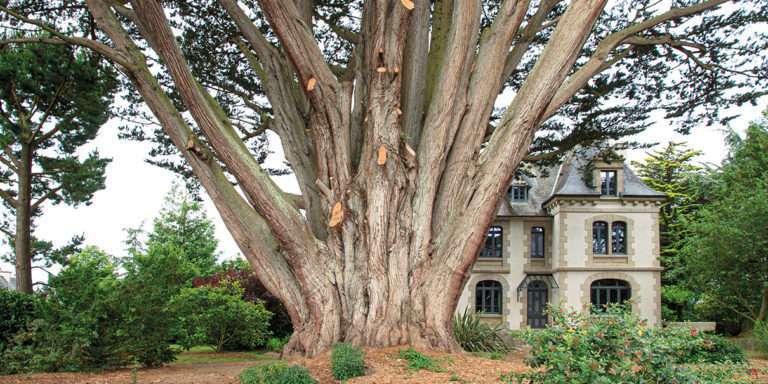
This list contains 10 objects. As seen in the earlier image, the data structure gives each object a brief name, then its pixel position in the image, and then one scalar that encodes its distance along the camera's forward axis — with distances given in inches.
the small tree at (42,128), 501.7
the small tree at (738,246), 759.1
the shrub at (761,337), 504.7
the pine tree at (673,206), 1165.1
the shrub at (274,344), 568.1
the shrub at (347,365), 234.1
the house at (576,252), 1044.5
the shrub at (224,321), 480.1
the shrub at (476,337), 477.7
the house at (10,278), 1401.1
